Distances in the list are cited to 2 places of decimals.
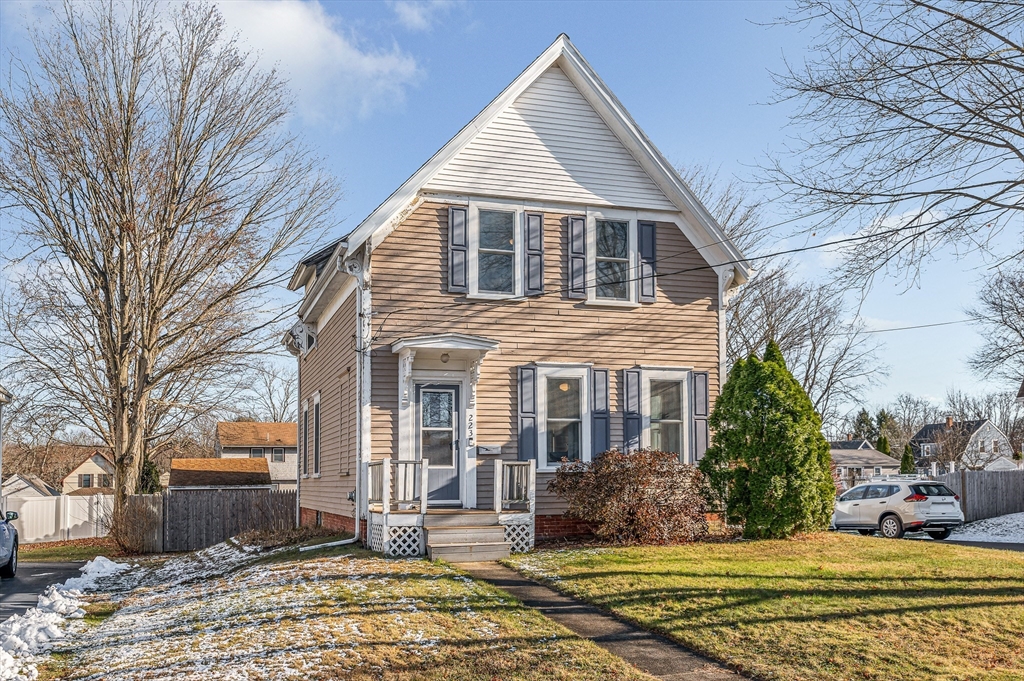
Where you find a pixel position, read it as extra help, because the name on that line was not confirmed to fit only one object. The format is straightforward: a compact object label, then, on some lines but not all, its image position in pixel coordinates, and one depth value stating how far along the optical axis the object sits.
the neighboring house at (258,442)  51.25
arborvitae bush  14.66
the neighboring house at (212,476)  35.88
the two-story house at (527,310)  15.10
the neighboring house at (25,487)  60.75
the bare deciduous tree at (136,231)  24.12
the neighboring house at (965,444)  55.75
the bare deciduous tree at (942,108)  10.20
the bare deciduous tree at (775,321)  29.81
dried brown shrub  14.32
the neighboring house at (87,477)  72.00
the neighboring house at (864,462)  63.22
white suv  21.42
